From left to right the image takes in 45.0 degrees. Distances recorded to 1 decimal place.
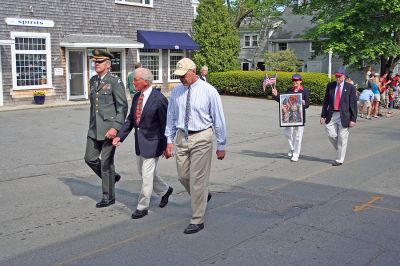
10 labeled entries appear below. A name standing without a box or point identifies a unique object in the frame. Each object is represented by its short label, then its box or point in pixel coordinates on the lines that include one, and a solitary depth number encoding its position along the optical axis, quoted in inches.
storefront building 768.3
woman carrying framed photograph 386.6
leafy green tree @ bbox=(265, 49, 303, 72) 1391.5
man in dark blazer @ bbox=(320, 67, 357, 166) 371.2
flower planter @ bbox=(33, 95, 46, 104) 789.9
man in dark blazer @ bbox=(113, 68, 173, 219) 234.2
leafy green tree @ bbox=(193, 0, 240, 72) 1089.4
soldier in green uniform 249.0
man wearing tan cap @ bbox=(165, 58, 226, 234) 213.2
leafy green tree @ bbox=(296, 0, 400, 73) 888.9
